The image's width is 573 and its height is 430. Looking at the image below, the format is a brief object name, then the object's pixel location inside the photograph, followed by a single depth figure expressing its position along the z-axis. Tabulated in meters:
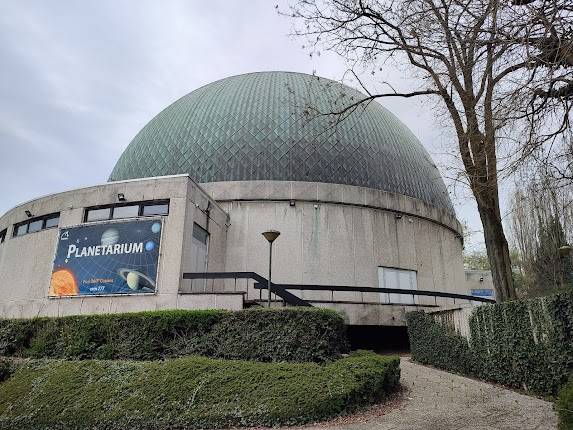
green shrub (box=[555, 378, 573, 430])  5.05
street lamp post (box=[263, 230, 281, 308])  12.47
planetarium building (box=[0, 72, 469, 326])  14.25
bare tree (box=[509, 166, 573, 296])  24.73
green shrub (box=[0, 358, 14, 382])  10.85
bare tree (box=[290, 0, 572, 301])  6.95
